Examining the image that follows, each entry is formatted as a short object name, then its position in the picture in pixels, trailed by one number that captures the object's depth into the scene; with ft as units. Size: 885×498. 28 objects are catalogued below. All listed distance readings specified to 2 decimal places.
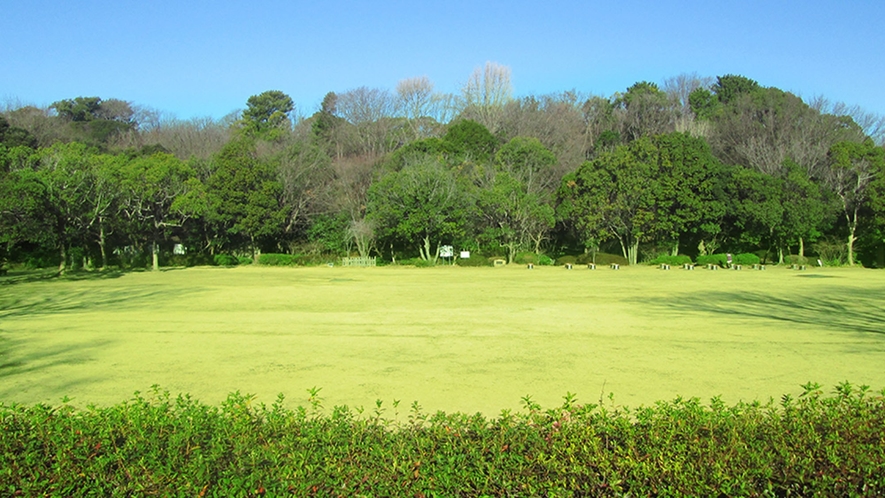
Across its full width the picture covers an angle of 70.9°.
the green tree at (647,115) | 195.72
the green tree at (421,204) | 137.80
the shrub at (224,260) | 148.46
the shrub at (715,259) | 132.57
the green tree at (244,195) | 148.36
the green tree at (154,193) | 129.80
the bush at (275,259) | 150.41
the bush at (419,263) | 142.72
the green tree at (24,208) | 100.17
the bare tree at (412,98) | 223.10
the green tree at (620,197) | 137.69
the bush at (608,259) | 137.69
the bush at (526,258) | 145.06
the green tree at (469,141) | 164.14
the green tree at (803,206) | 128.67
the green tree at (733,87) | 213.46
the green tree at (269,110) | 246.88
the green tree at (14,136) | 156.84
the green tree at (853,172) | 130.31
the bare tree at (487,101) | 210.38
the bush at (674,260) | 136.26
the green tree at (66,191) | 107.14
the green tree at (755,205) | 130.62
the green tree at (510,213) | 141.90
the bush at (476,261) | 142.41
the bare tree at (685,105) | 183.93
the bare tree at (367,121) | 208.54
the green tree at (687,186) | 137.90
